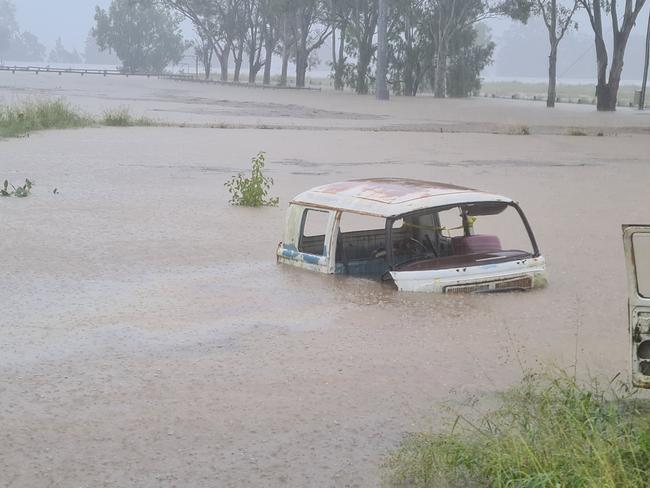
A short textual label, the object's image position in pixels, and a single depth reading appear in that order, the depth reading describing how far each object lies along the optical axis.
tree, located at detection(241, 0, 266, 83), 89.88
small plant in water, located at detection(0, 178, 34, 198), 18.75
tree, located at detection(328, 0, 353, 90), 72.62
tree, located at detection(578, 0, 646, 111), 48.38
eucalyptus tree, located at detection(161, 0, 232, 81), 95.75
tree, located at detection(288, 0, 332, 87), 75.50
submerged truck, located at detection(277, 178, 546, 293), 11.82
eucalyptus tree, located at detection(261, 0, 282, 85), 84.46
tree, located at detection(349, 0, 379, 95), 70.69
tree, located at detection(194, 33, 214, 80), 113.19
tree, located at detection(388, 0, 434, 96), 70.94
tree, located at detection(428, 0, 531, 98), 66.81
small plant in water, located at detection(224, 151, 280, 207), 18.50
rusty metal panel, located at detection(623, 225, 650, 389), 6.57
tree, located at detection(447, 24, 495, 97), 74.38
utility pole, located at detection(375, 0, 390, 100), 57.32
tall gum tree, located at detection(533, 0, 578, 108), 57.09
